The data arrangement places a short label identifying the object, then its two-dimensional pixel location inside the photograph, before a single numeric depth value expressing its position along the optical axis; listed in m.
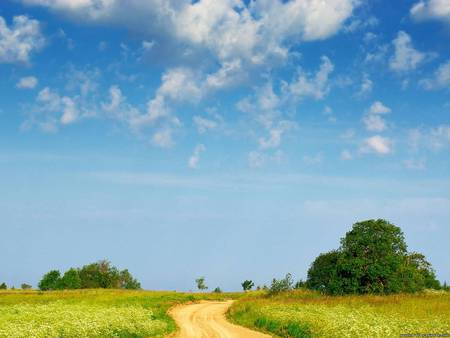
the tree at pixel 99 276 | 131.75
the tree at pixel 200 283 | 117.29
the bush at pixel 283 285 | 60.12
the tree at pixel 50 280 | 125.67
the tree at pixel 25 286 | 144.50
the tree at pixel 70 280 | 121.12
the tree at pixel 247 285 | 102.66
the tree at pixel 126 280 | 144.25
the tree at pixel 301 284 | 72.30
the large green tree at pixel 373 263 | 52.75
